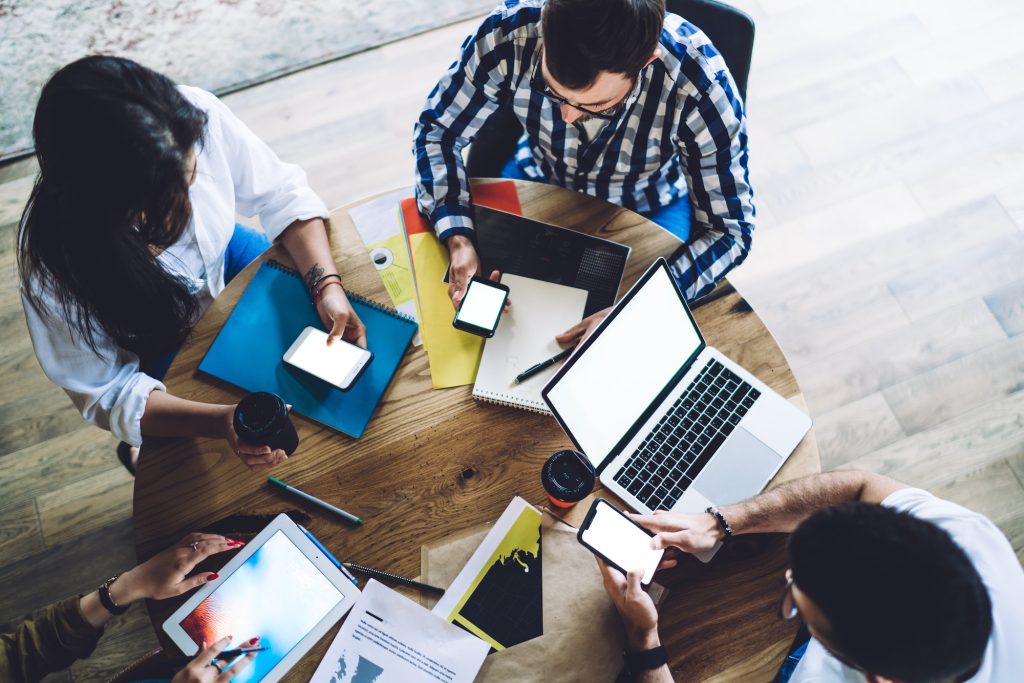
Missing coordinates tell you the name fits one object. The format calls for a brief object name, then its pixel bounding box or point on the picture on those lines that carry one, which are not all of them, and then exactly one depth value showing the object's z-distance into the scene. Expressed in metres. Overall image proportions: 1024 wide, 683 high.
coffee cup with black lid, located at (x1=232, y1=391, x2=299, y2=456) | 1.17
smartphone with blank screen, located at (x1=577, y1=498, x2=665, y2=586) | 1.16
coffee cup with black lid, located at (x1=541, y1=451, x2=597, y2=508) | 1.20
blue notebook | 1.34
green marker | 1.25
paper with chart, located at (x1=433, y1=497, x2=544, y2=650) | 1.18
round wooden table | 1.19
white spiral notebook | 1.34
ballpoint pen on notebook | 1.35
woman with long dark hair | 1.08
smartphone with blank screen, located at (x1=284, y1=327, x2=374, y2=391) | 1.34
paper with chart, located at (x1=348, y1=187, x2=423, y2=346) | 1.44
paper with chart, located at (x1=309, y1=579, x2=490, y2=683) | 1.16
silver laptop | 1.25
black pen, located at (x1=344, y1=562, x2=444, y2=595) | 1.21
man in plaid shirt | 1.23
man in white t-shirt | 0.94
